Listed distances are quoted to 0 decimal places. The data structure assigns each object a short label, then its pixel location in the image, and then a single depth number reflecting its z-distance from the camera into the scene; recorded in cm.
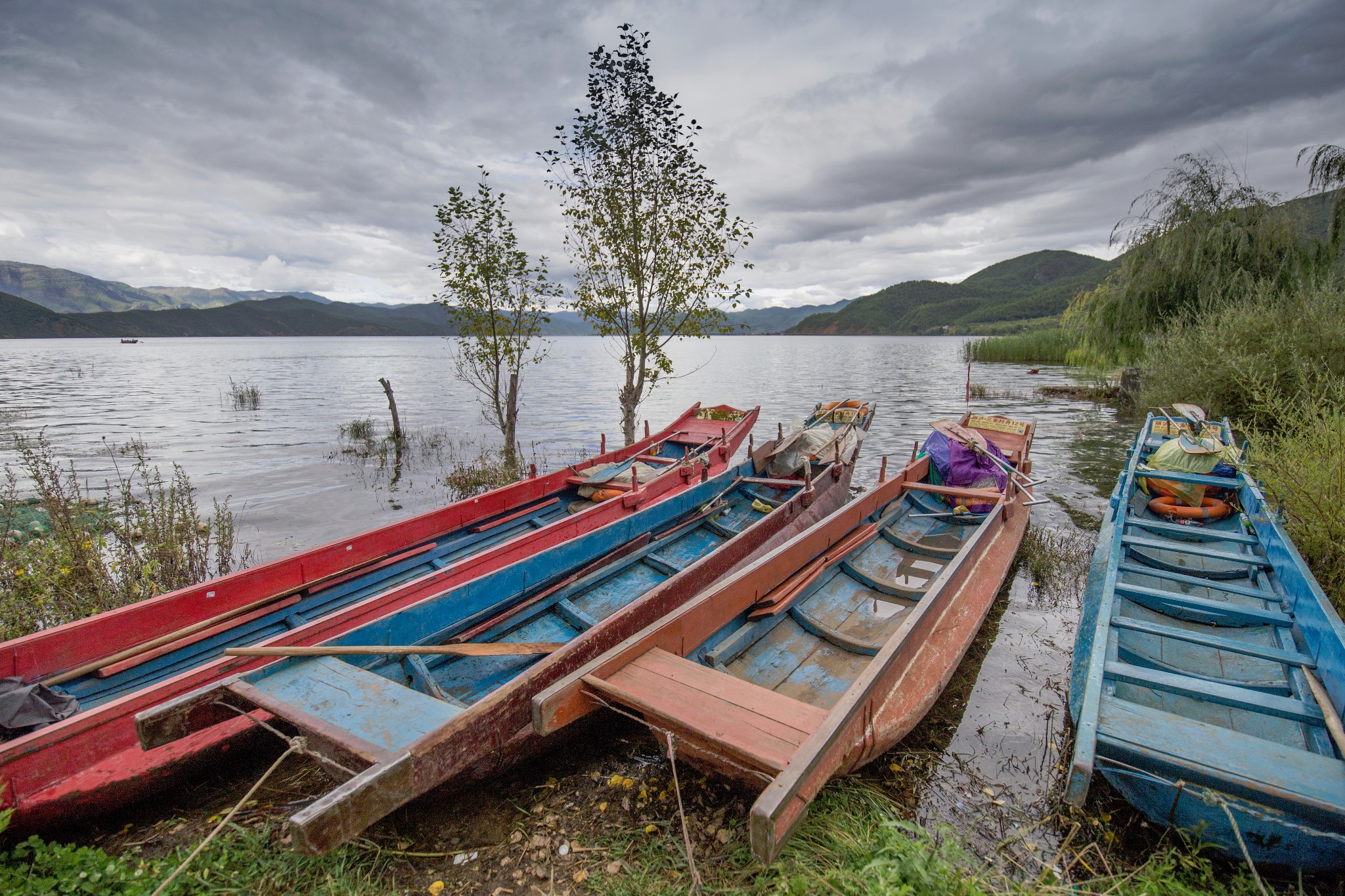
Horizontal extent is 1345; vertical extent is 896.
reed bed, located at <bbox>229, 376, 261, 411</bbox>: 2483
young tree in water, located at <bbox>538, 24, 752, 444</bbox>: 1102
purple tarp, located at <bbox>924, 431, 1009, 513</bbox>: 846
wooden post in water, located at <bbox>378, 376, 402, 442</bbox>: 1614
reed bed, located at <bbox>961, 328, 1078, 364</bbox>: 3334
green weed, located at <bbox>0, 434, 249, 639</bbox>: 536
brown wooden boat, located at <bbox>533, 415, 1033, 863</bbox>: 286
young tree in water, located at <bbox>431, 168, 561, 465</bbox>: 1109
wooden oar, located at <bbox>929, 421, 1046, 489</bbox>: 819
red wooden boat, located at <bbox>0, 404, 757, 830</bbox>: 310
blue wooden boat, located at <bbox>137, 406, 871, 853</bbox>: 267
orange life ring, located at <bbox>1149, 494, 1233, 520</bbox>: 684
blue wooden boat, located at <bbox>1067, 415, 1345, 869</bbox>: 269
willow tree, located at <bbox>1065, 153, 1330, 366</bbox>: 1472
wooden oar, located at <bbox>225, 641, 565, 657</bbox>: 342
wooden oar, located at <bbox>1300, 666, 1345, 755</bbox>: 306
